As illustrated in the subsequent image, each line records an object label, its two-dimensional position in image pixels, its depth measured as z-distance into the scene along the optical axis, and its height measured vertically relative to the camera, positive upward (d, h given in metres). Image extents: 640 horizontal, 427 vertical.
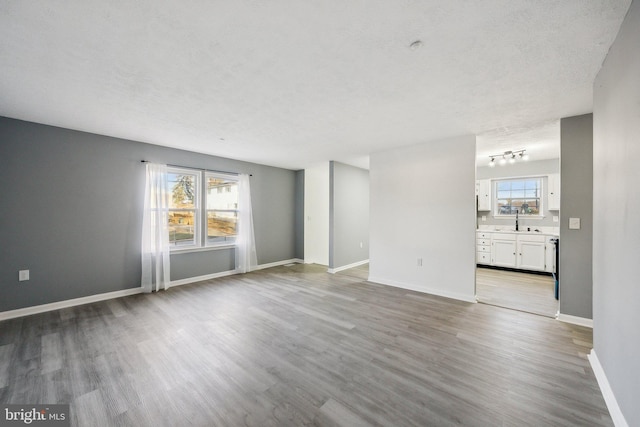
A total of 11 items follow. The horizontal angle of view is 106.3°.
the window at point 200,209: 4.62 +0.07
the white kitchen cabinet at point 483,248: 5.69 -0.79
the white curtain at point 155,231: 4.08 -0.32
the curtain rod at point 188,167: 4.11 +0.89
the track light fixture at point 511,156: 4.64 +1.20
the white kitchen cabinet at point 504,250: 5.38 -0.80
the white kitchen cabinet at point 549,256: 4.91 -0.84
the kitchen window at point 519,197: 5.66 +0.45
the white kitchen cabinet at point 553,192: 5.28 +0.53
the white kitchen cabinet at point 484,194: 6.16 +0.53
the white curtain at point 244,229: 5.41 -0.36
